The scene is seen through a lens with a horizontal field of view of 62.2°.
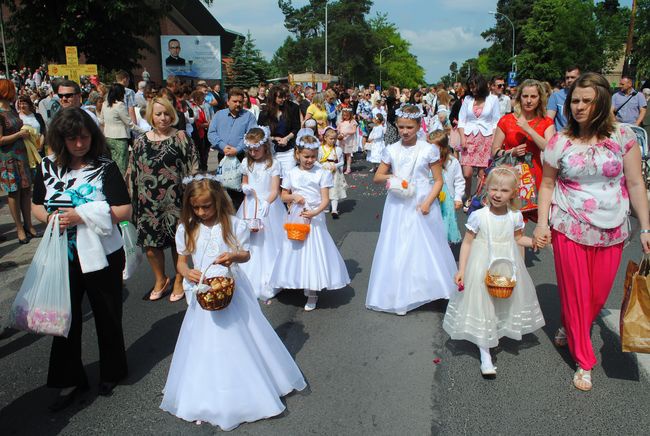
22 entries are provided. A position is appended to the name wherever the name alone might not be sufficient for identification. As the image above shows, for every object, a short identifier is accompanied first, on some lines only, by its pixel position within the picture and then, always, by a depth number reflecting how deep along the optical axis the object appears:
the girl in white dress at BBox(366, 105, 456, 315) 4.99
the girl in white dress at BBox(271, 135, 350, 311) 5.20
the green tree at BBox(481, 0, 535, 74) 78.44
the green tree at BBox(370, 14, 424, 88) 111.94
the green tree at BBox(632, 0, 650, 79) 46.53
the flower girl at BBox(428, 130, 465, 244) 6.37
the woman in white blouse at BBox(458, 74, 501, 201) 8.15
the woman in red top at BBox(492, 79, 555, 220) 5.50
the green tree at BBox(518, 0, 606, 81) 51.66
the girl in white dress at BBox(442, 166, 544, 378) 3.88
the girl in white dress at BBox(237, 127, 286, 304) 5.58
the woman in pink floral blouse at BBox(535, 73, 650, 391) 3.55
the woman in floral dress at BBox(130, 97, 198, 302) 5.18
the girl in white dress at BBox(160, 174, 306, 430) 3.25
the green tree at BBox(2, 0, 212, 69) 25.20
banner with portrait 40.91
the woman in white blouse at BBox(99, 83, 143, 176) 9.08
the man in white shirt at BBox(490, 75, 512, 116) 9.50
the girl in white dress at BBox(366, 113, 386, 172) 14.57
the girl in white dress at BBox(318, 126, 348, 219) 9.27
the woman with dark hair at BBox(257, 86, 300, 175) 8.41
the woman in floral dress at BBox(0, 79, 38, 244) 7.19
